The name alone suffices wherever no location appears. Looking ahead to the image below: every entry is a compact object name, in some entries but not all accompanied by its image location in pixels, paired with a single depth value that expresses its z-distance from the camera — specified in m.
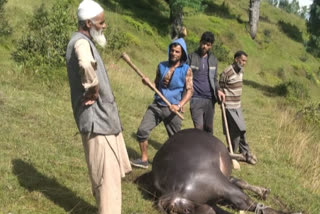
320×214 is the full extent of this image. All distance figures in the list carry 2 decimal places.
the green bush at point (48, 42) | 10.27
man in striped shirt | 7.38
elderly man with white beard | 3.83
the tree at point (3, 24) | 12.25
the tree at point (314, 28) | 21.31
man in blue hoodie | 5.79
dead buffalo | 4.49
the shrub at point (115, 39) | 15.35
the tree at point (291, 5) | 90.00
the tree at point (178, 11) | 21.56
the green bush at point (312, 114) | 11.37
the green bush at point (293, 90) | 18.47
